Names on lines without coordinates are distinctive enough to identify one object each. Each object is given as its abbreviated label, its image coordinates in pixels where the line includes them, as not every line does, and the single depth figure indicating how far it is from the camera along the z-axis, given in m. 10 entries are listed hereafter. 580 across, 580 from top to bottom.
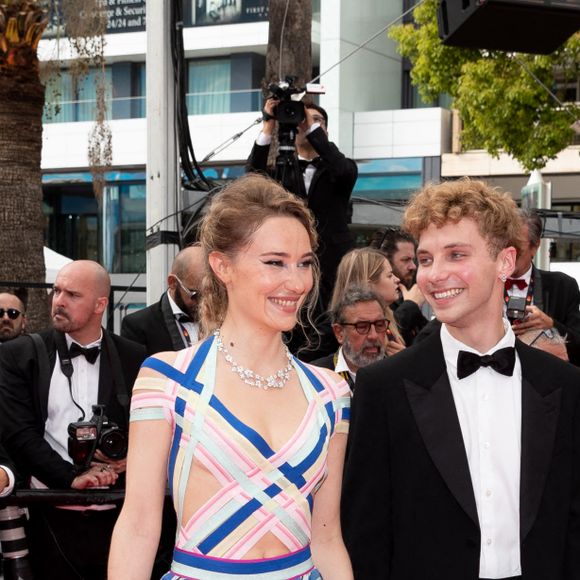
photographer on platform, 6.36
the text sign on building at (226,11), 29.62
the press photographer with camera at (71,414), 5.01
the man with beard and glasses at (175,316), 6.03
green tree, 18.14
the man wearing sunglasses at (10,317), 8.29
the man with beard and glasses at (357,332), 5.34
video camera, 6.39
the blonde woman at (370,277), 5.58
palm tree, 10.73
